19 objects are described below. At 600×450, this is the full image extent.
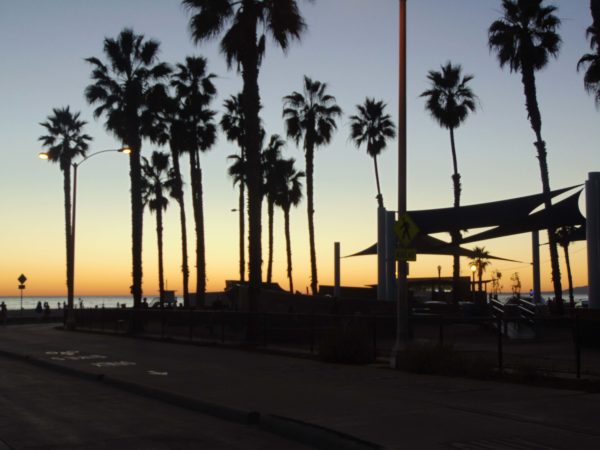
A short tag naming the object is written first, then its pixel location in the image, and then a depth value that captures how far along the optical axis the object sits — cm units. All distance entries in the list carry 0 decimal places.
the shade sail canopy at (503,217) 2980
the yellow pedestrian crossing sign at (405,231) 1703
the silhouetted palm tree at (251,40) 2736
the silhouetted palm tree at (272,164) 6141
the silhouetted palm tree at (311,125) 5316
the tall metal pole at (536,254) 3753
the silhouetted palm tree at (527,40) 3694
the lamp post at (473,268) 4578
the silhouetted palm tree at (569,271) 5728
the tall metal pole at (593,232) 2327
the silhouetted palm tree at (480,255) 3847
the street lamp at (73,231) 3901
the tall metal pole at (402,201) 1731
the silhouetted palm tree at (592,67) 2931
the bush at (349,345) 1878
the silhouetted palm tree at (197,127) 4634
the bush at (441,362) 1549
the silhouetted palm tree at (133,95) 3972
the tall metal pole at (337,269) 4391
